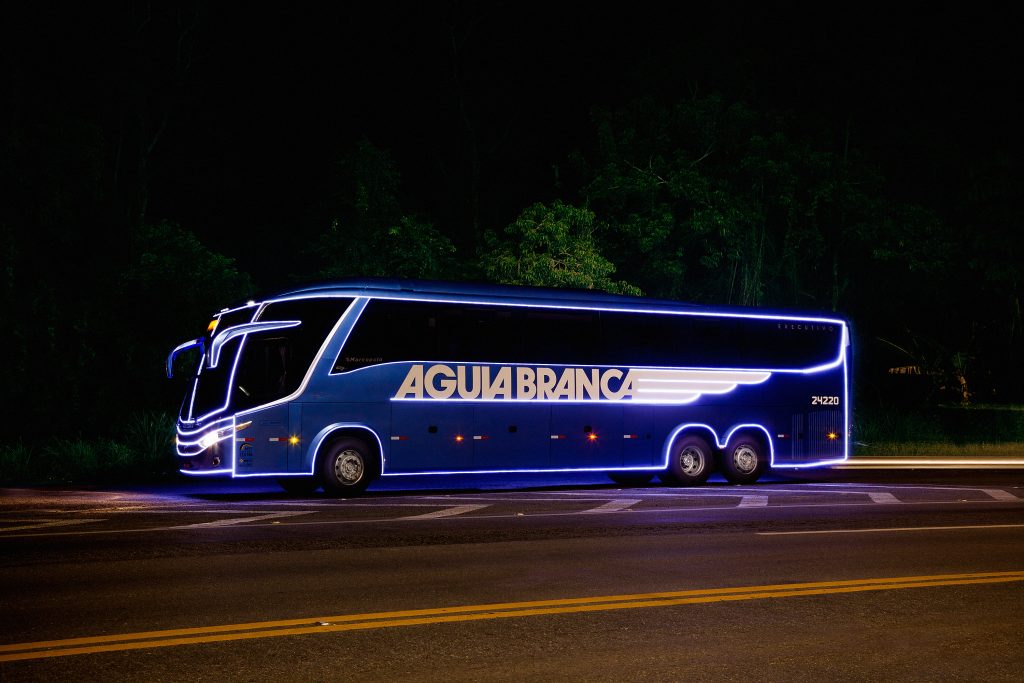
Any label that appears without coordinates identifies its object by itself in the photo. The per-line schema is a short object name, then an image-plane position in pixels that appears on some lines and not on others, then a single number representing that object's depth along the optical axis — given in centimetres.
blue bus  1975
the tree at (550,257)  3272
